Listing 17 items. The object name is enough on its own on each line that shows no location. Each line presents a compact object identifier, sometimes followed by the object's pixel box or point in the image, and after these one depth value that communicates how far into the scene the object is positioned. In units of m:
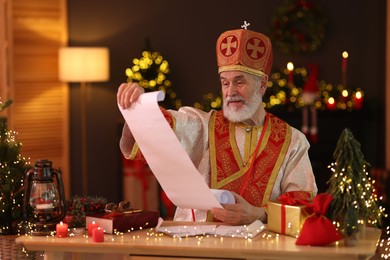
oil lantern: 4.24
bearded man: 4.87
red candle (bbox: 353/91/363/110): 11.08
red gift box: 4.19
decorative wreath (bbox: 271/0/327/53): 11.35
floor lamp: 10.95
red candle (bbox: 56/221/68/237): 4.11
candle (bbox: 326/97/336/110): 10.99
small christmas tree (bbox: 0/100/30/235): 4.88
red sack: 3.85
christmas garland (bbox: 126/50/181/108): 11.28
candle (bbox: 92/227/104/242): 4.01
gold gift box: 4.07
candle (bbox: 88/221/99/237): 4.09
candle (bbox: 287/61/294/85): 11.22
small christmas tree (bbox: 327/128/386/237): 3.98
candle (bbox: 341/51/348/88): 11.43
